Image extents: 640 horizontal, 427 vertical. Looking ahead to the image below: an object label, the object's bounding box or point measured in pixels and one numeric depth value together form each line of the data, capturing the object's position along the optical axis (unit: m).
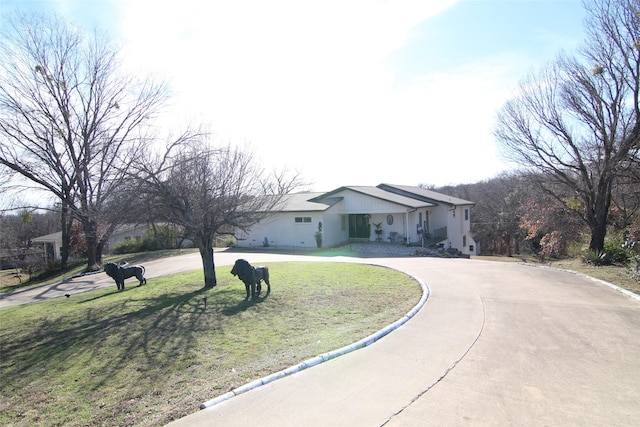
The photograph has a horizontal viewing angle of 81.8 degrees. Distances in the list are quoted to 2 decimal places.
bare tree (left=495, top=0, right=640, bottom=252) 14.52
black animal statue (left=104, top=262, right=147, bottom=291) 12.84
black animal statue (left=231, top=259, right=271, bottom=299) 9.60
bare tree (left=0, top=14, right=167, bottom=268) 19.92
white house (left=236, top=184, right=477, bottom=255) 24.50
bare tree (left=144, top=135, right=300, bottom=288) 10.12
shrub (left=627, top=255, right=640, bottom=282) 10.67
